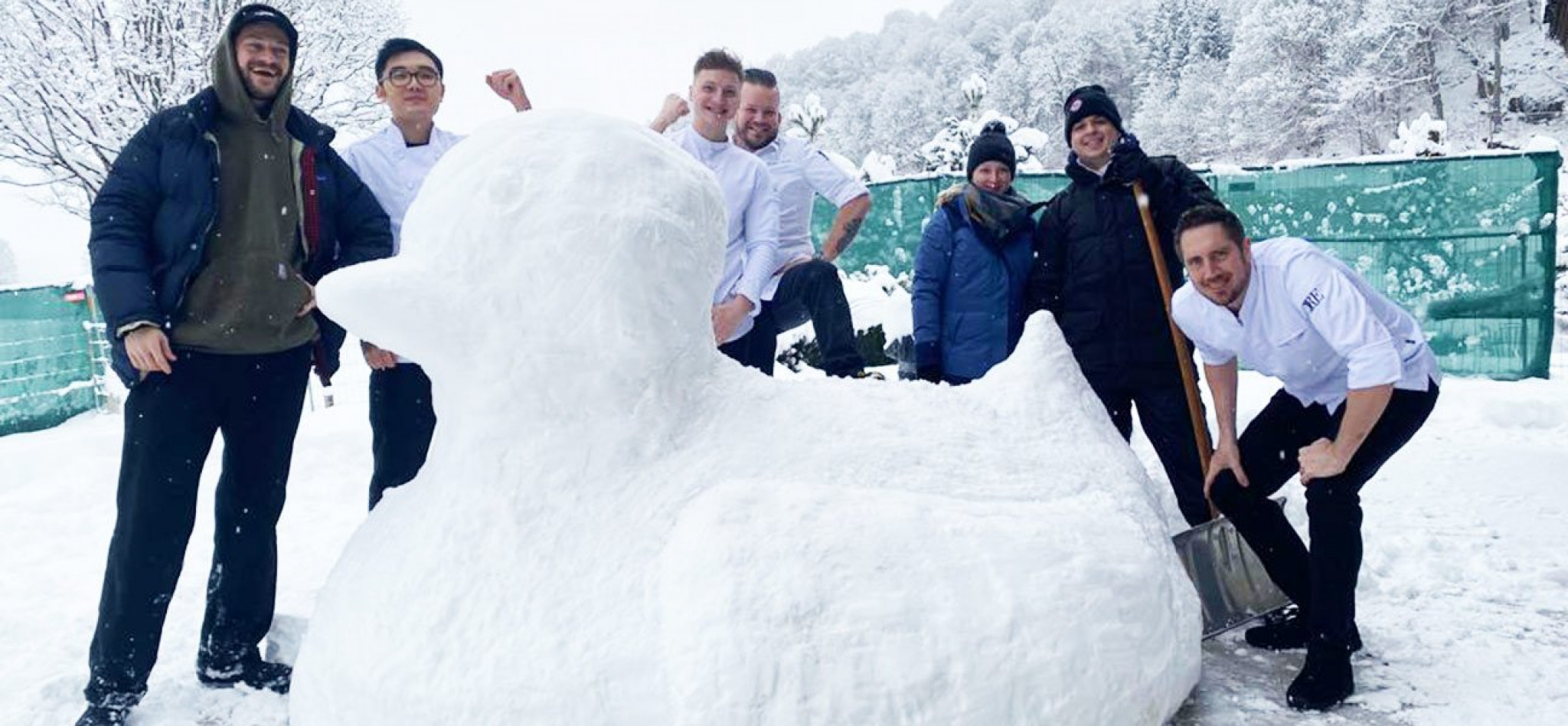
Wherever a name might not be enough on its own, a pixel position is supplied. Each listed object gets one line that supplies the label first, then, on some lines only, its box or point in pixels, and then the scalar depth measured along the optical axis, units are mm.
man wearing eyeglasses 3061
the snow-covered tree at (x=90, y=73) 13484
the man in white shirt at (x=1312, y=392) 2547
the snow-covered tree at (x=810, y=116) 22625
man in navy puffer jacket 2553
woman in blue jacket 3484
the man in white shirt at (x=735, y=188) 3012
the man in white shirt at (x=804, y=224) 3146
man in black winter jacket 3287
